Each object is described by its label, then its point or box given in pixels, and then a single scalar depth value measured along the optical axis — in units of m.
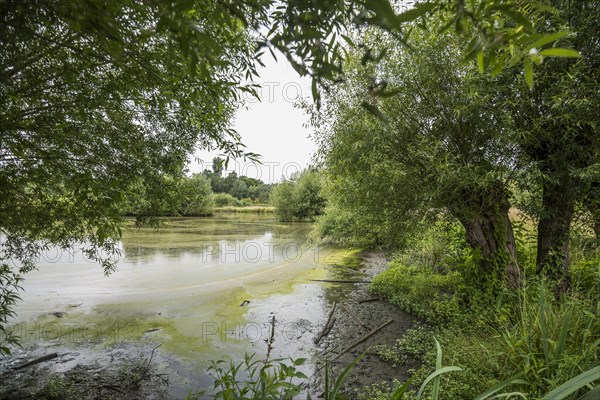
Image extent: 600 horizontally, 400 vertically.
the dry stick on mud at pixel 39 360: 4.23
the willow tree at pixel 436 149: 4.14
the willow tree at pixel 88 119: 1.29
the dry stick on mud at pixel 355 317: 5.65
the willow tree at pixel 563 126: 3.48
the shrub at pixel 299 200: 27.31
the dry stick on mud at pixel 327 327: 5.28
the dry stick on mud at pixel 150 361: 4.17
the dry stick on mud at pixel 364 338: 4.72
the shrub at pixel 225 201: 42.30
